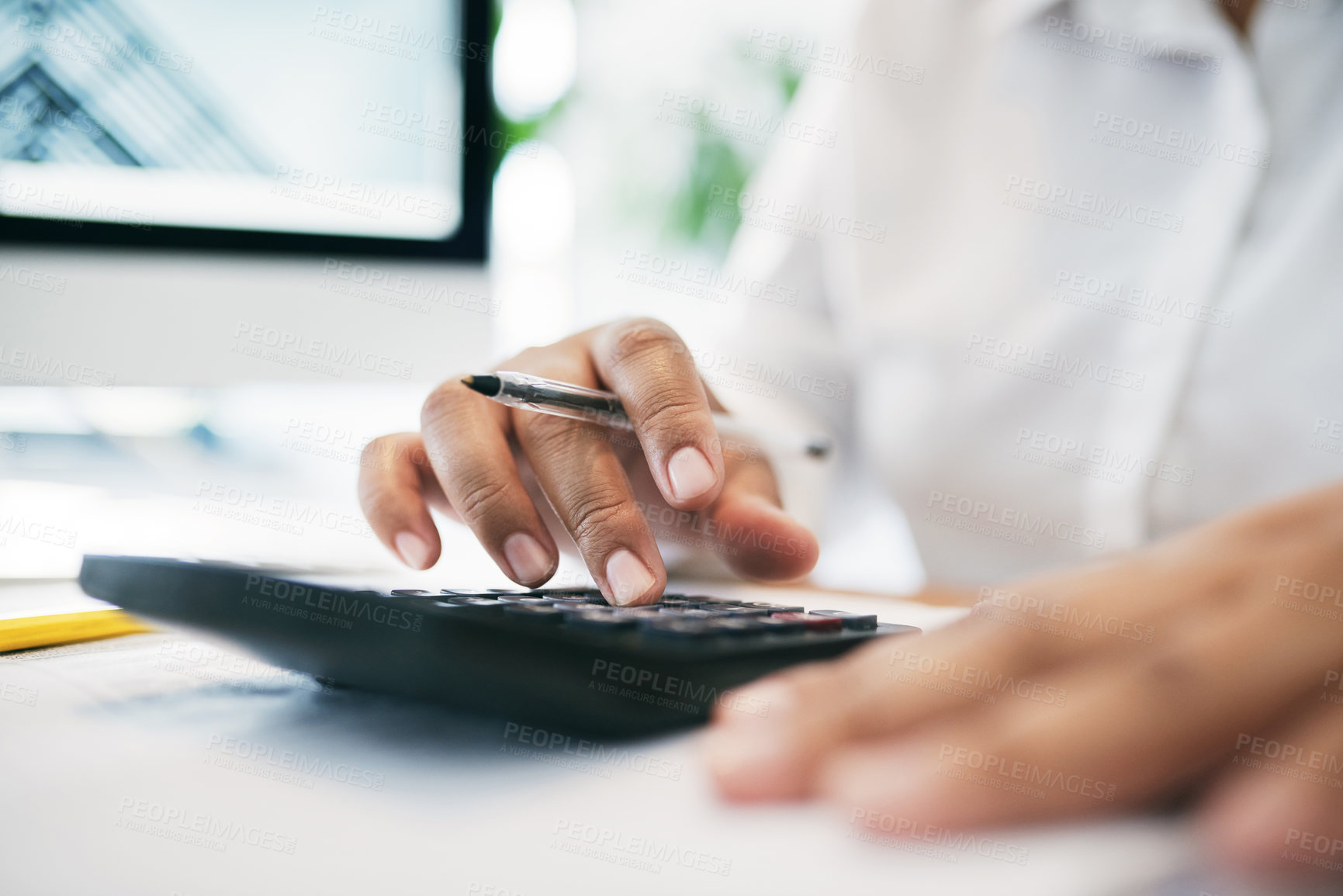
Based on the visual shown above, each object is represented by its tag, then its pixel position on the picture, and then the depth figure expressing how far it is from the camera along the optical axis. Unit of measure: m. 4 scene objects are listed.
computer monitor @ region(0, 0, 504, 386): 0.56
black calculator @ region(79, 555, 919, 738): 0.19
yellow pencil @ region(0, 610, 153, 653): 0.29
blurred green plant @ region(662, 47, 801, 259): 1.86
